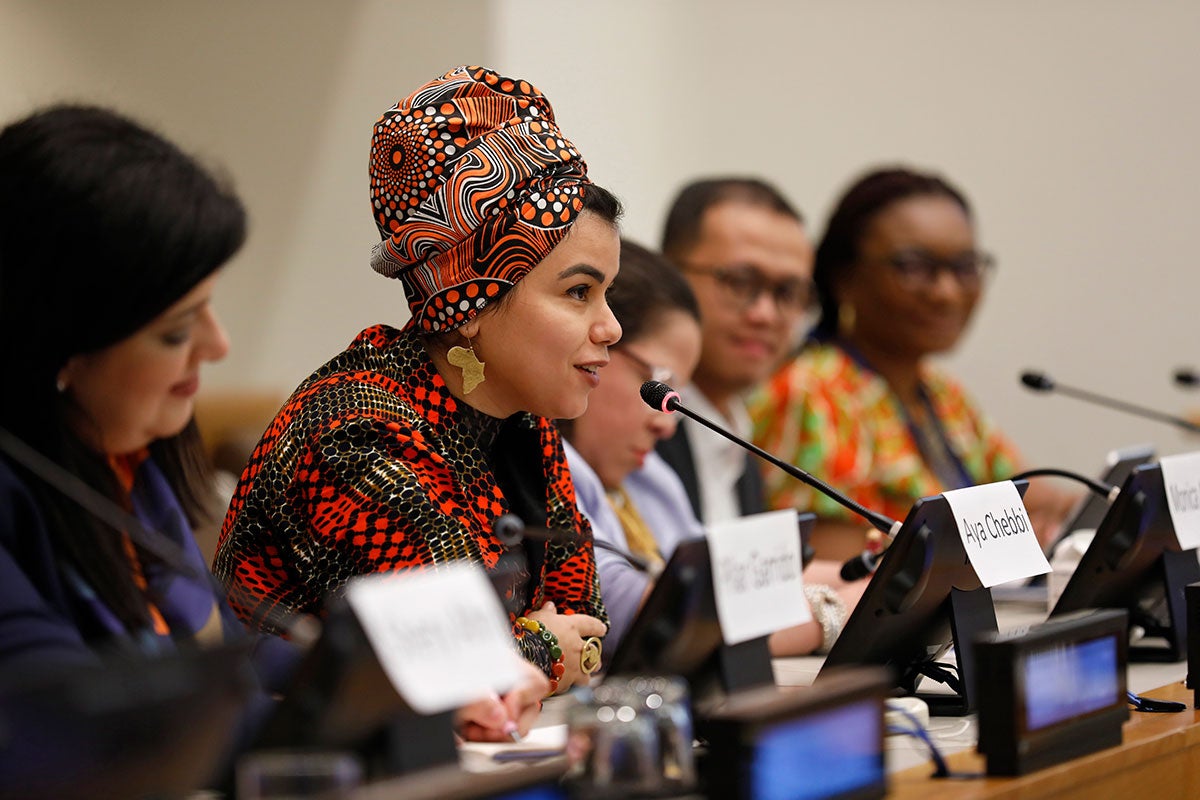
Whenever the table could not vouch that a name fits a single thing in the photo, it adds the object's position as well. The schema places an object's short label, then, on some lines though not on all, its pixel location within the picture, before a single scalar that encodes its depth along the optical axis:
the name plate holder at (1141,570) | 5.04
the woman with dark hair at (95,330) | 4.58
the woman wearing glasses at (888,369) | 6.00
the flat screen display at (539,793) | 4.42
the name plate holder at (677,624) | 4.69
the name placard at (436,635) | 4.42
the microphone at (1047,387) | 5.56
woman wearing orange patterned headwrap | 4.83
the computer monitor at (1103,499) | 5.40
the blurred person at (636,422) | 5.26
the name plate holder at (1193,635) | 4.92
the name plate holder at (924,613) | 4.83
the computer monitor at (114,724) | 4.22
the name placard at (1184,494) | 5.08
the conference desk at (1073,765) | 4.63
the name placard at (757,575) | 4.71
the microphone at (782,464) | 4.96
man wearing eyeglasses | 5.87
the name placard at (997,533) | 4.87
